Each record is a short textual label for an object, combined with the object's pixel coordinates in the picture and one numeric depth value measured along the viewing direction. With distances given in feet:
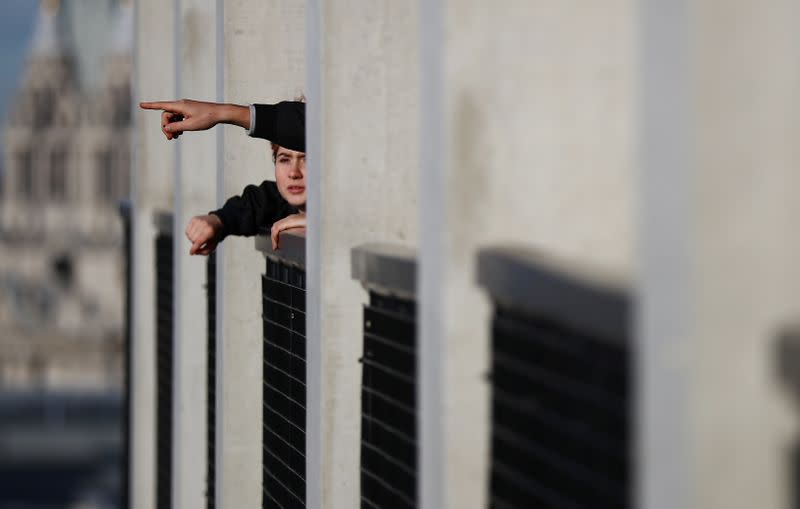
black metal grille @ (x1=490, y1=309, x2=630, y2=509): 32.73
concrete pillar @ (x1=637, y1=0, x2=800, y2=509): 26.07
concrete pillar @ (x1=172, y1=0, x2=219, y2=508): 96.84
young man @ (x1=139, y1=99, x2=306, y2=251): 57.77
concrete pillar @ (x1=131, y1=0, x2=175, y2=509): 127.75
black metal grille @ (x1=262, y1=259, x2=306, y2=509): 70.69
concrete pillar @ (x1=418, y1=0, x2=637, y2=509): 38.34
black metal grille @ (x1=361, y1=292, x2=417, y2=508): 51.85
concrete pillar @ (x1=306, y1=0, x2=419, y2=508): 56.90
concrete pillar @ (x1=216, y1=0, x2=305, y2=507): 78.74
